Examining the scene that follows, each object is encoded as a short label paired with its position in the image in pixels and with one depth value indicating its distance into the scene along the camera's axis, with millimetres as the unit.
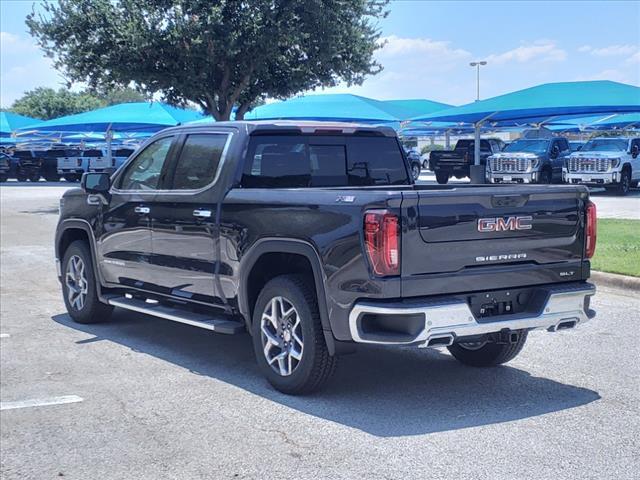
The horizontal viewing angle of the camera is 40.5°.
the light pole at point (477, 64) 77438
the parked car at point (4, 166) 45719
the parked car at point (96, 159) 43531
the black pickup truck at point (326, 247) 5469
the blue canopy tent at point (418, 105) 41869
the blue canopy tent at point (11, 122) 51500
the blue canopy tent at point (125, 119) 38438
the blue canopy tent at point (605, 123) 41684
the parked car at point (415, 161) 40059
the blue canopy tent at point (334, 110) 35781
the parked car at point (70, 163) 44156
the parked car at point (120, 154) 44112
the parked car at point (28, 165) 45469
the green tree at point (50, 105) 96000
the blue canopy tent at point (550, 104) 29281
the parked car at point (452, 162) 34719
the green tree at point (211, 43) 23500
